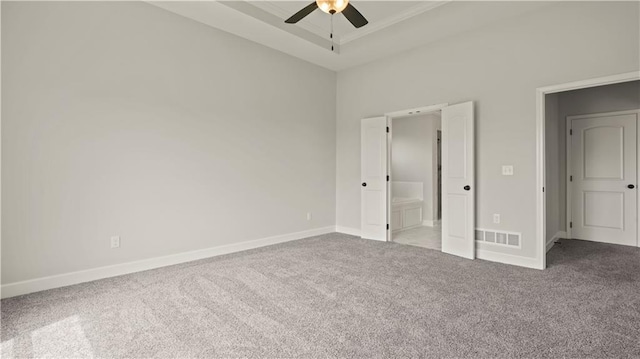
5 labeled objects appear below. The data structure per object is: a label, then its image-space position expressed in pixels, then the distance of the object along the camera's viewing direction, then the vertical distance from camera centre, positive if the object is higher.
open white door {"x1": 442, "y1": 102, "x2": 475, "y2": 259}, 4.04 -0.05
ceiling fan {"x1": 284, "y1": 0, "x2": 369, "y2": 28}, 2.44 +1.48
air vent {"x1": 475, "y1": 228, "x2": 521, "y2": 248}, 3.78 -0.77
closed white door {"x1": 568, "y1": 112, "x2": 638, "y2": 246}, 4.66 -0.01
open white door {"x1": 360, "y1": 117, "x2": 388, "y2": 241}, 5.09 -0.02
